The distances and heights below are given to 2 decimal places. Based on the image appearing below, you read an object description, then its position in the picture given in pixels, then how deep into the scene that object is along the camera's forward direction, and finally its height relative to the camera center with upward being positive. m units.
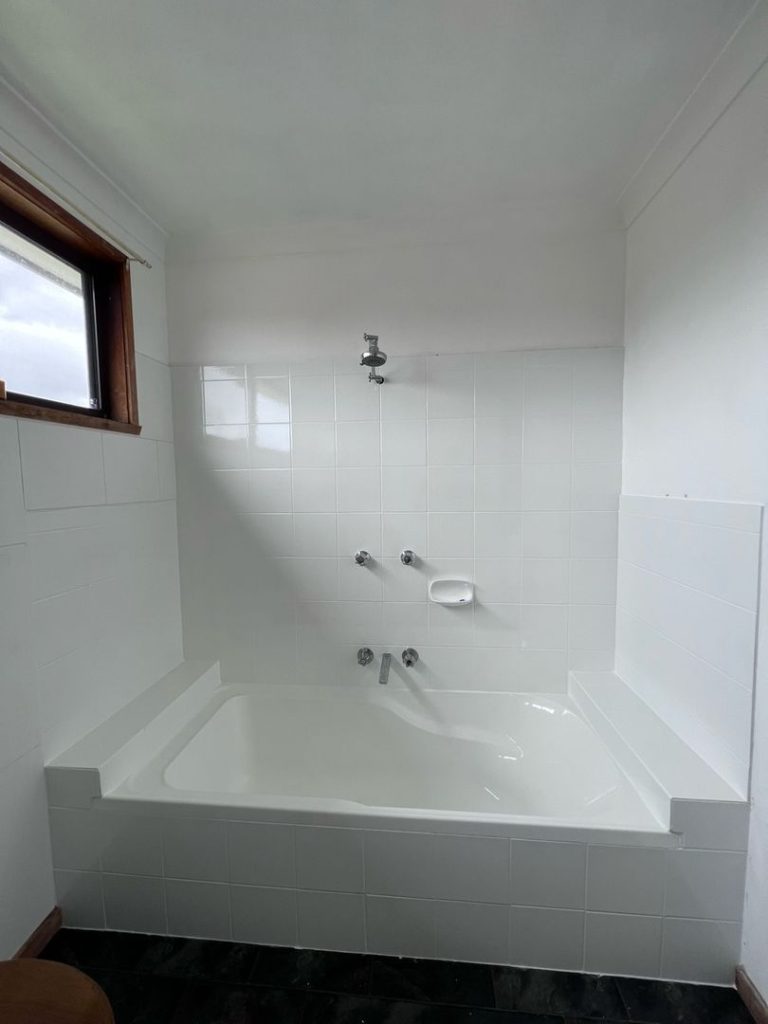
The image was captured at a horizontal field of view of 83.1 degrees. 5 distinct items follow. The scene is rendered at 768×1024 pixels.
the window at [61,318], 1.28 +0.57
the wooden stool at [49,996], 0.65 -0.79
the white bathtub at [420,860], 1.13 -1.06
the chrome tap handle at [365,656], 1.88 -0.76
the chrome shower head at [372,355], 1.61 +0.46
